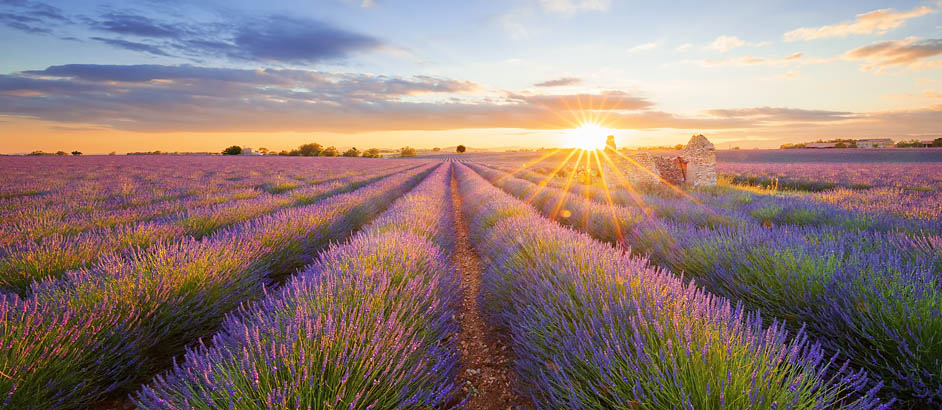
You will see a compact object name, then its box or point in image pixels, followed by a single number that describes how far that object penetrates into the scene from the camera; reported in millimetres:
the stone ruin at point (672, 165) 11656
